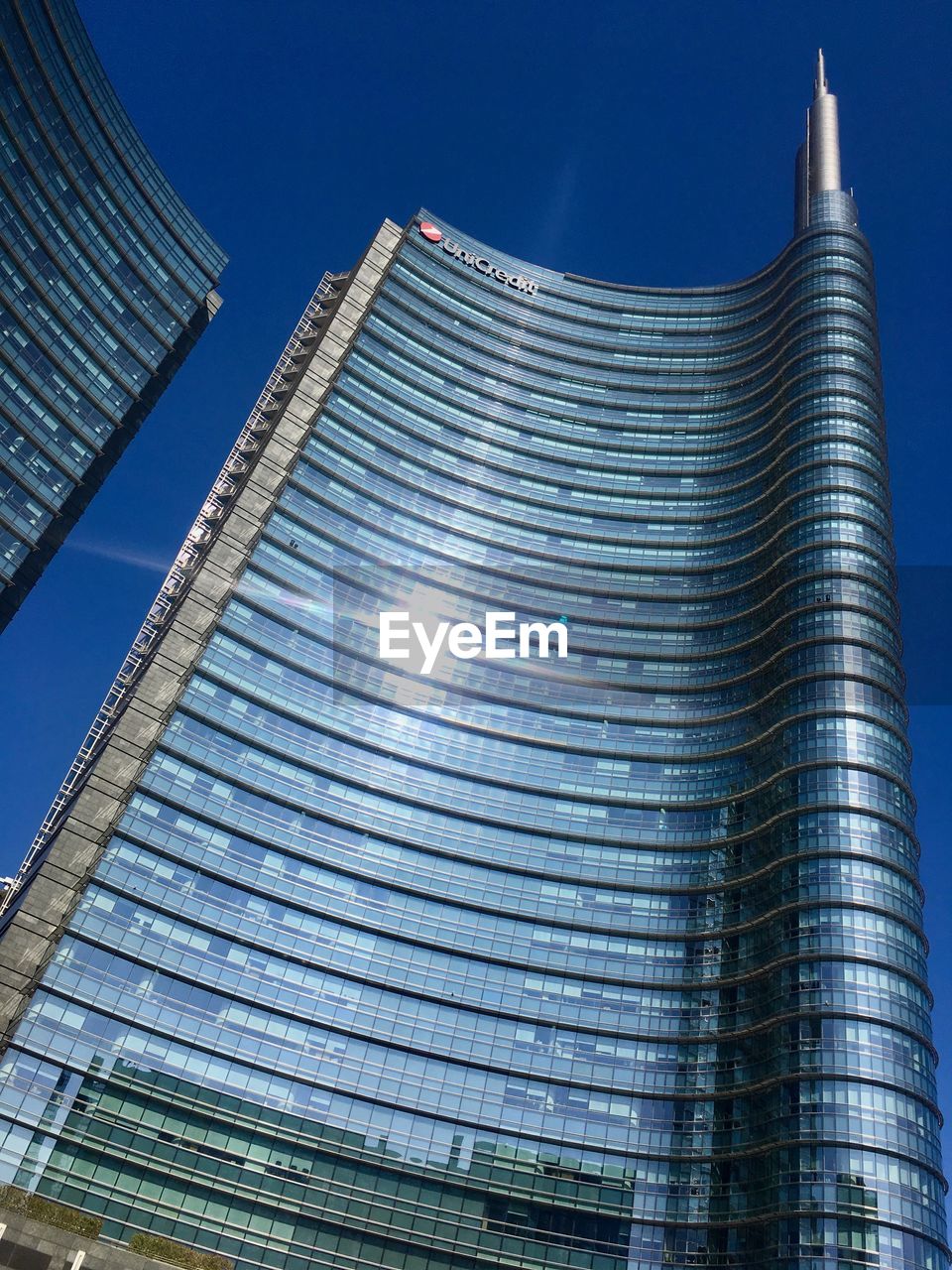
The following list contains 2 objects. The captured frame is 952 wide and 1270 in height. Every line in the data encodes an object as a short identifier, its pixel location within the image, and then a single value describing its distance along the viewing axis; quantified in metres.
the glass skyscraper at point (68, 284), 127.44
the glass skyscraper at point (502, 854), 86.62
